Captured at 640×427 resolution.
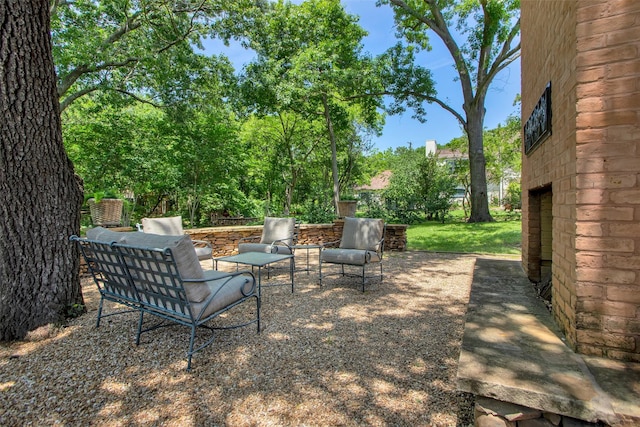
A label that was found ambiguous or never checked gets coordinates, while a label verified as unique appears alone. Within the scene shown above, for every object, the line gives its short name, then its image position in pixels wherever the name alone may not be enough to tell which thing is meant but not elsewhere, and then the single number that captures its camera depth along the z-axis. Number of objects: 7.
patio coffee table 4.10
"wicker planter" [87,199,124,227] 5.63
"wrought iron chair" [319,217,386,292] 4.36
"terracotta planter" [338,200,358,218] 8.78
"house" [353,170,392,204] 15.47
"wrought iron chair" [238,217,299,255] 5.50
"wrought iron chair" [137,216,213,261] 5.32
